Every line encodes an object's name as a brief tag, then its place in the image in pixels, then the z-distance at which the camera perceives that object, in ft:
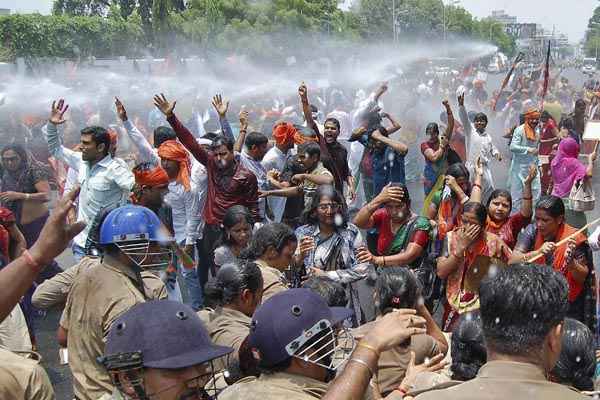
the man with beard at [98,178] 19.47
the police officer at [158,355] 7.57
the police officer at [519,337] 7.04
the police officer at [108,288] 10.50
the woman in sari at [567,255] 16.07
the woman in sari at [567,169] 27.04
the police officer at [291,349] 8.41
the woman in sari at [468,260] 16.74
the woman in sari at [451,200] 20.97
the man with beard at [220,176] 21.54
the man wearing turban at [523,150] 33.35
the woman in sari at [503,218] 18.85
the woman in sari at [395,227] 18.12
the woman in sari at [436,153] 29.55
